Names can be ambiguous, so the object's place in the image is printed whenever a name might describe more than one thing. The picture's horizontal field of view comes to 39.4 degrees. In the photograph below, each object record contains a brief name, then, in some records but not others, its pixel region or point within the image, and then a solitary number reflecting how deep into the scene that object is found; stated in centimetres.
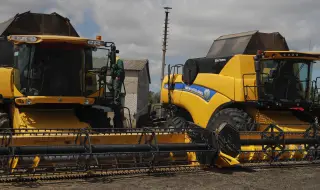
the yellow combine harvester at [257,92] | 954
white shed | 3450
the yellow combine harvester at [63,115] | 622
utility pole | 3292
